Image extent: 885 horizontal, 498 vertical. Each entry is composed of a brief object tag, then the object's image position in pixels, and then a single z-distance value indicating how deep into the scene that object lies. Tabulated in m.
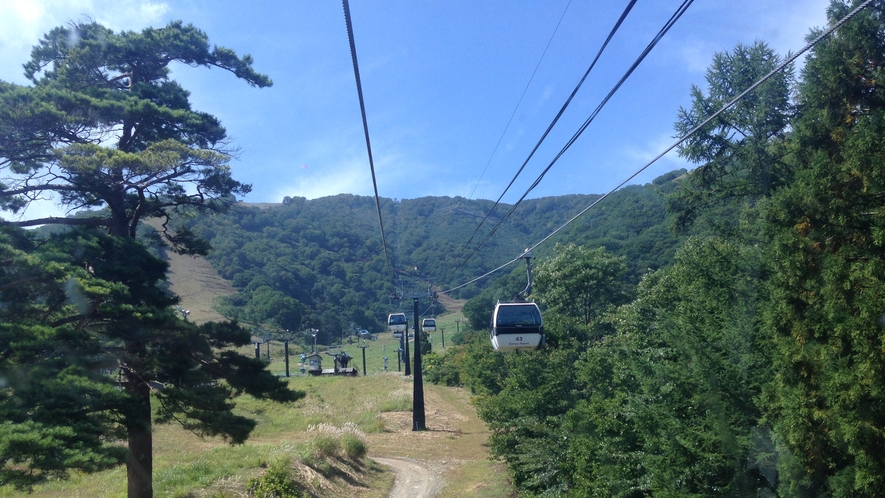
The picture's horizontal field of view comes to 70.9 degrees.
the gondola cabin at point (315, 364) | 58.37
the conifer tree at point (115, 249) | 10.02
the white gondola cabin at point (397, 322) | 36.56
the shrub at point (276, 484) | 14.51
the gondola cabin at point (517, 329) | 17.31
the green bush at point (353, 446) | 20.61
